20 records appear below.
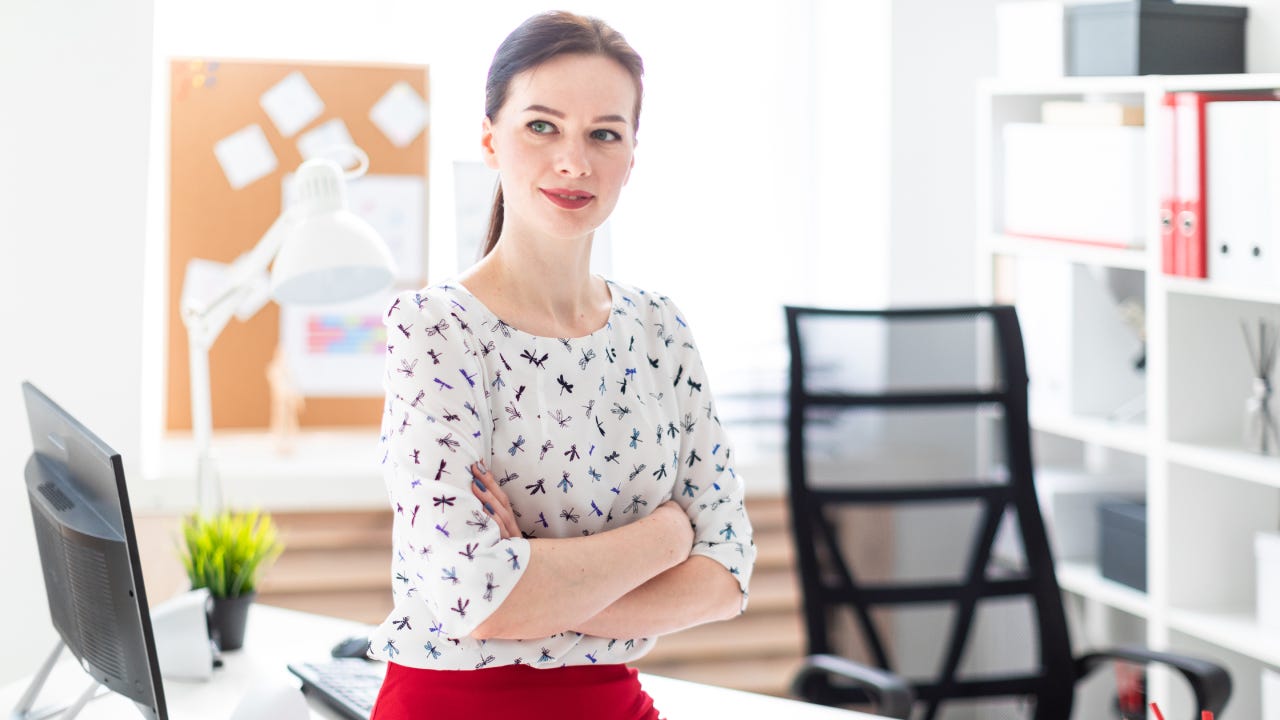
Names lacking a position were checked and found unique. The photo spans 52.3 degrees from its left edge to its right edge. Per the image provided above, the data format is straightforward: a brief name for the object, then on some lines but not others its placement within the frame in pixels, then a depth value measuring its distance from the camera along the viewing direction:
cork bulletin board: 3.18
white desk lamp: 1.89
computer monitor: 1.38
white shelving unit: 2.48
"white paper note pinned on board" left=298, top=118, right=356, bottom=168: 3.21
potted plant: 1.95
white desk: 1.72
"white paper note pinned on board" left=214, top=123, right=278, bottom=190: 3.18
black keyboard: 1.68
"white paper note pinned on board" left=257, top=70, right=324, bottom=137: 3.19
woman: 1.28
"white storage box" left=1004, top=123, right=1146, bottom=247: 2.60
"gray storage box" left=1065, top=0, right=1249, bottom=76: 2.52
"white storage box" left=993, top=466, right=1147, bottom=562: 2.91
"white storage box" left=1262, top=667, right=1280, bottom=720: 2.29
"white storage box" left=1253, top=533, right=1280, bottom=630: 2.34
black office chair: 2.22
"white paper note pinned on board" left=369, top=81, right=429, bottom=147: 3.24
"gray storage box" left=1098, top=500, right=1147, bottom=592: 2.64
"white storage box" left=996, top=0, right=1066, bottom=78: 2.82
